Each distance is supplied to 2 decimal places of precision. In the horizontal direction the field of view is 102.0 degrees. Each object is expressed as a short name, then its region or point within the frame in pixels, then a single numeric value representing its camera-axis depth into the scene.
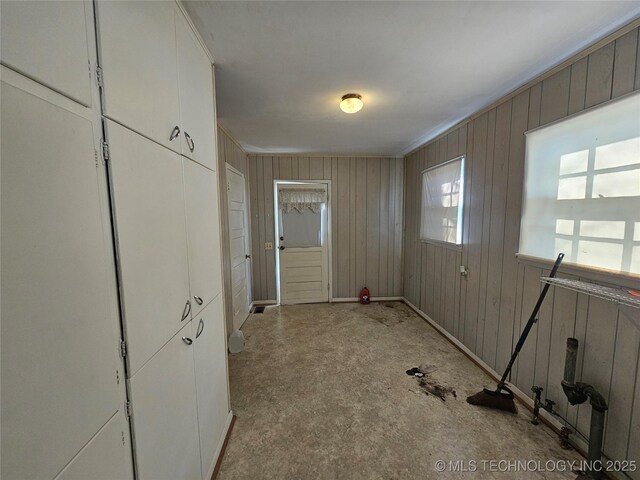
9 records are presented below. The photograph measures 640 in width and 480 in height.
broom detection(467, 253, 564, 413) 1.86
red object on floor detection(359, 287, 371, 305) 4.49
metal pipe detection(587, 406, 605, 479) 1.43
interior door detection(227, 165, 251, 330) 3.28
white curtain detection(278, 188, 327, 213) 4.36
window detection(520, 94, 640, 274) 1.41
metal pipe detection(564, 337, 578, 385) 1.57
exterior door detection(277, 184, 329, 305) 4.43
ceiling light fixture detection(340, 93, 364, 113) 2.16
